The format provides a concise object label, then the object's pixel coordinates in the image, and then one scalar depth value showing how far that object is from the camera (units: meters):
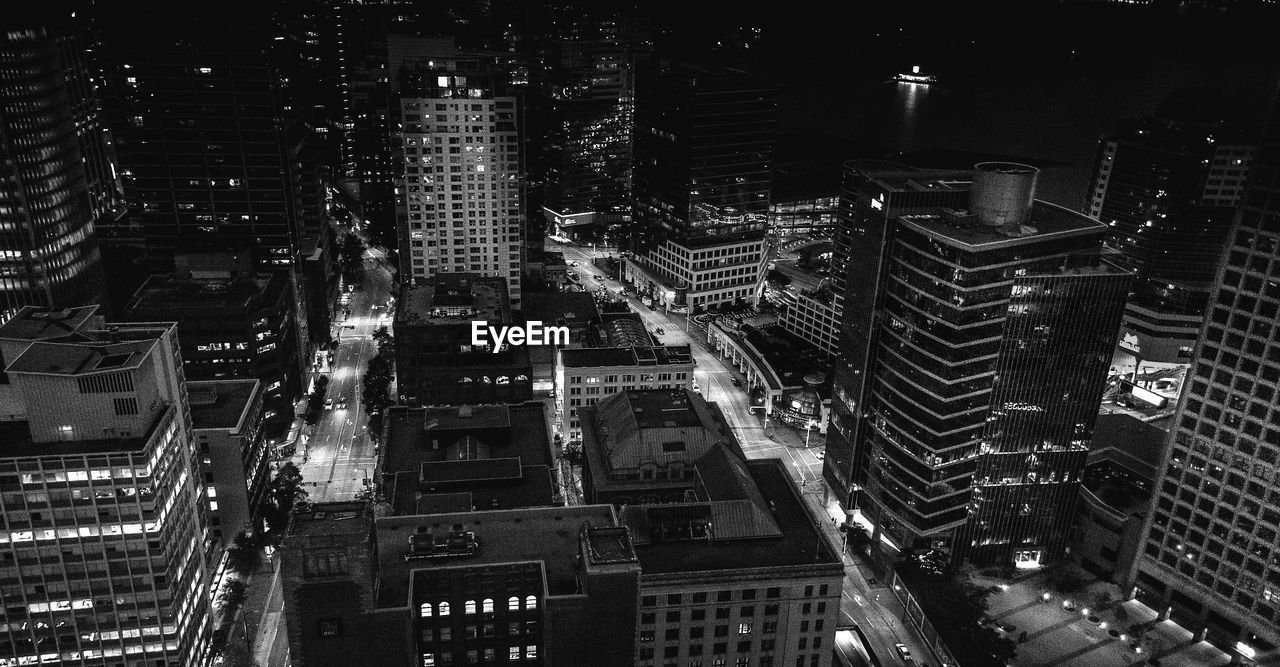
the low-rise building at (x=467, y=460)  131.50
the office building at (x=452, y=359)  178.12
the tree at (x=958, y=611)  128.75
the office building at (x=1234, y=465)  123.00
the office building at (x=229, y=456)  150.00
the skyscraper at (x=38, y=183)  163.62
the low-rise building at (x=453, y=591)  86.06
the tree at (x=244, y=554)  149.75
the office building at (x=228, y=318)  178.00
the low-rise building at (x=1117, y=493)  147.38
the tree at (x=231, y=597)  138.12
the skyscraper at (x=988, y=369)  135.25
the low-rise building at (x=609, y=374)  180.38
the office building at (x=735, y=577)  107.31
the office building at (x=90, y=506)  105.19
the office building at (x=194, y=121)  185.00
